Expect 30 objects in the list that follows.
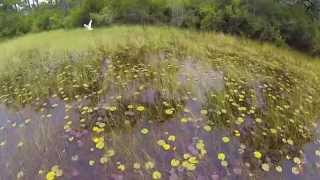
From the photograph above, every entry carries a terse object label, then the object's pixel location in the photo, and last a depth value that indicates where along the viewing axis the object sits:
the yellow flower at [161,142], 2.72
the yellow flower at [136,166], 2.47
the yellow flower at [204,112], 3.21
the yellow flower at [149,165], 2.47
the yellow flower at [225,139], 2.80
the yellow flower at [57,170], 2.42
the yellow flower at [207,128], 2.93
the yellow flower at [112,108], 3.25
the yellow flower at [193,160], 2.51
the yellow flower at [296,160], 2.65
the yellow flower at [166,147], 2.67
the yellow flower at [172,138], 2.77
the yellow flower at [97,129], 2.88
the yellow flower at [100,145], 2.67
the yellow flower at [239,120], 3.08
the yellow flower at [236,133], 2.90
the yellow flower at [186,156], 2.56
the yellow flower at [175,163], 2.48
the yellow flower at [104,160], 2.52
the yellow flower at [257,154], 2.65
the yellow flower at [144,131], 2.88
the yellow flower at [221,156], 2.58
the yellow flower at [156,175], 2.37
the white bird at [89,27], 8.69
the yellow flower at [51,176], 2.38
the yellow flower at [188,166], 2.45
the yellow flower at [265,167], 2.52
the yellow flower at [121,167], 2.44
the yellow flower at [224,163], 2.52
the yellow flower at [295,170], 2.54
